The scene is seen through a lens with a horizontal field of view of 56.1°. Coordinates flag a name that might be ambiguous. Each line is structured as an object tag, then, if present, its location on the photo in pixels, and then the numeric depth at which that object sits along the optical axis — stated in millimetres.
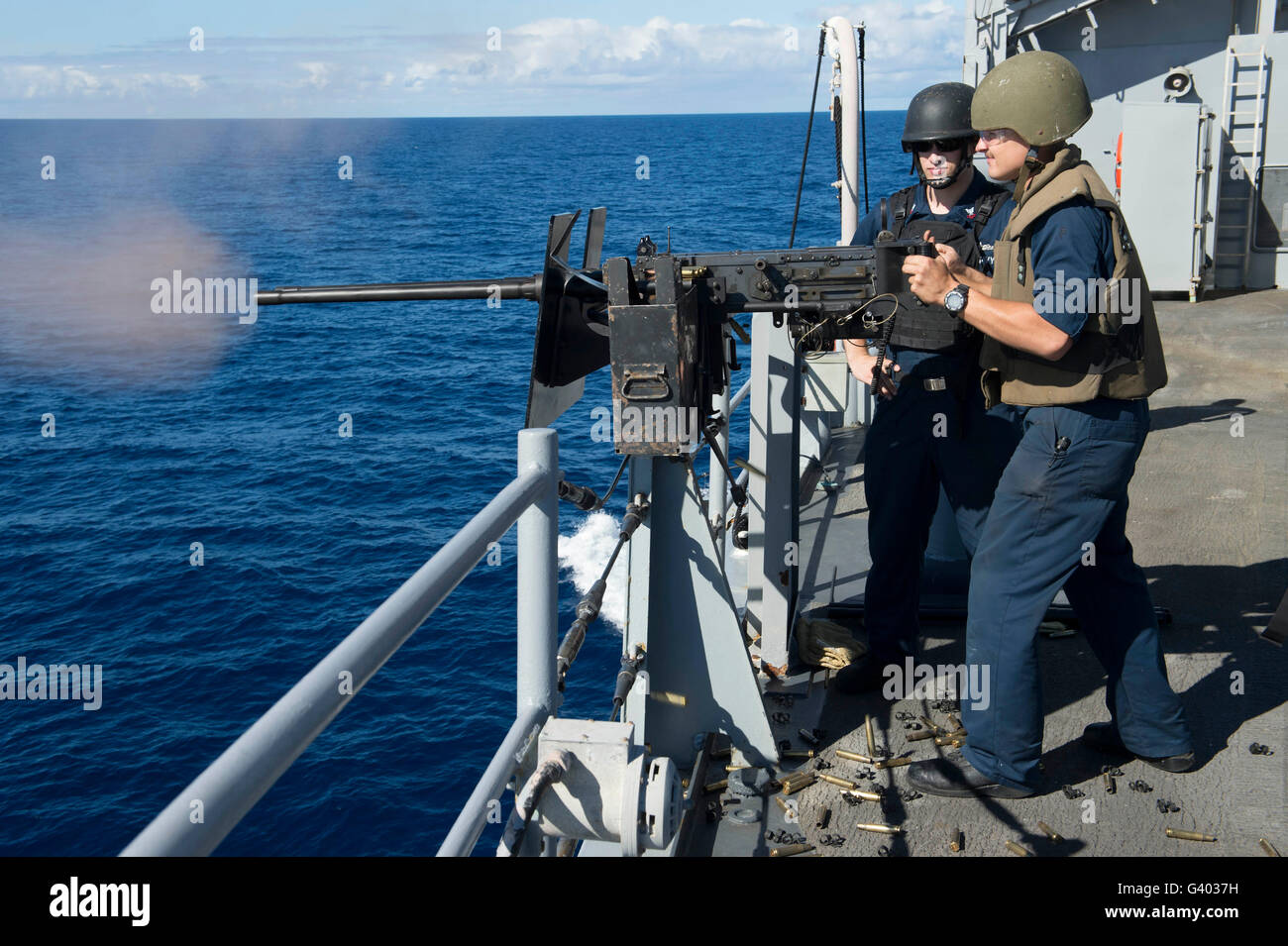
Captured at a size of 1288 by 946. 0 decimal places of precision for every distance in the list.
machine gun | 3469
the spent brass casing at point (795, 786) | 3976
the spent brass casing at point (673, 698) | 4156
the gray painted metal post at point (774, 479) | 4613
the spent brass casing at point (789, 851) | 3602
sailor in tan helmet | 3354
